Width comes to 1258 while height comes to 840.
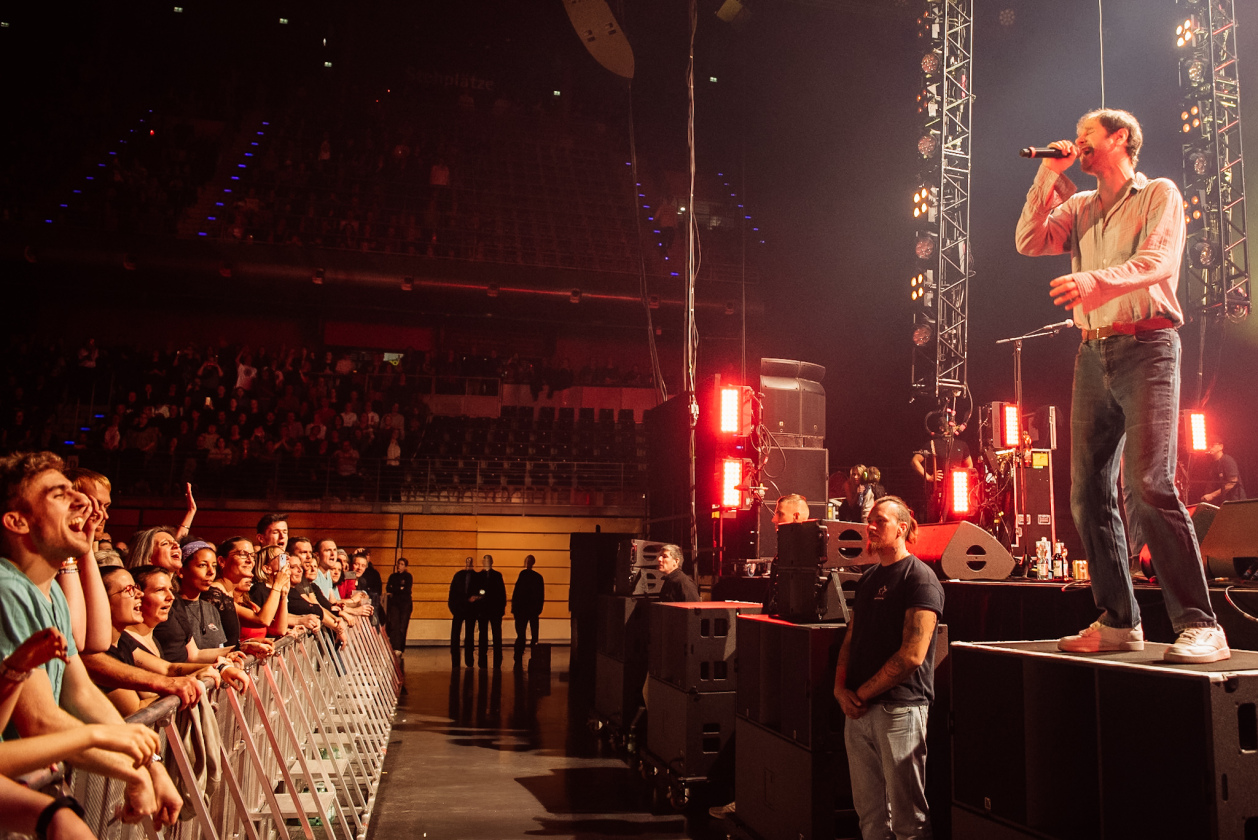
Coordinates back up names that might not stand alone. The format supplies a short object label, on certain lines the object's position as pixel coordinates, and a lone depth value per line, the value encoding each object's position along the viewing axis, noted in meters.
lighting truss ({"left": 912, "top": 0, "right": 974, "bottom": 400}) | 12.66
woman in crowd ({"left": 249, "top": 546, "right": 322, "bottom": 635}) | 5.47
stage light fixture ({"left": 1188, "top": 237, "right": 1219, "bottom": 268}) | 10.31
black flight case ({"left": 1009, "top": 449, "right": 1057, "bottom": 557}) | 10.17
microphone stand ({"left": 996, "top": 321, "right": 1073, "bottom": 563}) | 10.08
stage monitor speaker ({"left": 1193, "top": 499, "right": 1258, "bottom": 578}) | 3.46
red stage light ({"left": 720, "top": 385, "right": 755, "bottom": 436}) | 9.50
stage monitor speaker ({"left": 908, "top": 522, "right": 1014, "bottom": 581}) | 4.96
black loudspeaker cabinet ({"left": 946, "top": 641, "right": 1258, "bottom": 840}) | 2.05
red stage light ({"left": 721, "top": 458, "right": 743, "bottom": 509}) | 9.40
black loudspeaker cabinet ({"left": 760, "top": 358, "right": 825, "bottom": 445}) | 10.88
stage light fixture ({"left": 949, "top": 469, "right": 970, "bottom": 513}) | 10.73
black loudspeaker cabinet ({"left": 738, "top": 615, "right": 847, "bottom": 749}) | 3.88
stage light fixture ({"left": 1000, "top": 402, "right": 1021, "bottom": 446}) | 10.34
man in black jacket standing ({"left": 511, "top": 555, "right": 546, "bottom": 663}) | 12.79
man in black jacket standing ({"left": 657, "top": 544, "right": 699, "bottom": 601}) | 6.43
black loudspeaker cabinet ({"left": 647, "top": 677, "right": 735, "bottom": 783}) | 5.40
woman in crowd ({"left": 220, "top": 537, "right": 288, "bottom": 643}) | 4.90
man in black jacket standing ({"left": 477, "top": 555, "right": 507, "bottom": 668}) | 12.35
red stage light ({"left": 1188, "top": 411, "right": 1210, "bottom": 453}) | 9.84
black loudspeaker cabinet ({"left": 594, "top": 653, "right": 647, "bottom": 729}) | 7.04
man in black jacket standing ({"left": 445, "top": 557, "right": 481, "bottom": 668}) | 12.36
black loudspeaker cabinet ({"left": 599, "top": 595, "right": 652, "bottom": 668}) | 7.13
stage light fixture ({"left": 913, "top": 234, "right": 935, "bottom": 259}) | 13.31
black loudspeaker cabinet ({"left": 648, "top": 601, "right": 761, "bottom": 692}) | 5.52
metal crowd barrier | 2.26
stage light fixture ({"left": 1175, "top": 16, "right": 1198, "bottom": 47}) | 10.16
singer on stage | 2.51
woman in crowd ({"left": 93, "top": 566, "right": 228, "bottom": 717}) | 2.99
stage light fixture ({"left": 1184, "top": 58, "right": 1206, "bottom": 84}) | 10.18
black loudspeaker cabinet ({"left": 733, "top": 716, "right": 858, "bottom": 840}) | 3.79
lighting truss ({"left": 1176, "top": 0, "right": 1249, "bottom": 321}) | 10.06
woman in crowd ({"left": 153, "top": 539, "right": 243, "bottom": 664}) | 3.89
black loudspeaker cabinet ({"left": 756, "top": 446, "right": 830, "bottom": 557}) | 10.21
